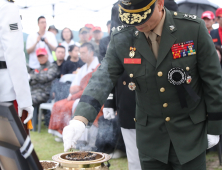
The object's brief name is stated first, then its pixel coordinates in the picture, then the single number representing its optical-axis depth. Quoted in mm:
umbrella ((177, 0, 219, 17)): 6176
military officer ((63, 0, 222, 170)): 1785
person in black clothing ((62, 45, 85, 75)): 5054
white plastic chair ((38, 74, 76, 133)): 6391
